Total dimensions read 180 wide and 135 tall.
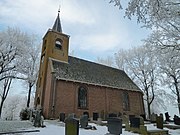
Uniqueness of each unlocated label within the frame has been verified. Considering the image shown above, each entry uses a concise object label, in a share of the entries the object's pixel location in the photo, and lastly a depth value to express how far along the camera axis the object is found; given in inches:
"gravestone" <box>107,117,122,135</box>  344.5
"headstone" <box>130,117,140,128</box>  450.2
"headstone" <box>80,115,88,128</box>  481.4
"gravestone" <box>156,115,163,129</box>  546.5
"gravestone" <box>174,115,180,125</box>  698.5
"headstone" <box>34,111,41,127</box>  464.3
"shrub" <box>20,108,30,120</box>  732.3
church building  764.0
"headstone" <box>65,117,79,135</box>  281.6
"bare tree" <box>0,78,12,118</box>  1060.5
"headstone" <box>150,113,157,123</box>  784.3
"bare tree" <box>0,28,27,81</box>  858.6
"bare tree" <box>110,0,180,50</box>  206.5
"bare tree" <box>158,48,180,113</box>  494.2
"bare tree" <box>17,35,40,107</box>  927.0
